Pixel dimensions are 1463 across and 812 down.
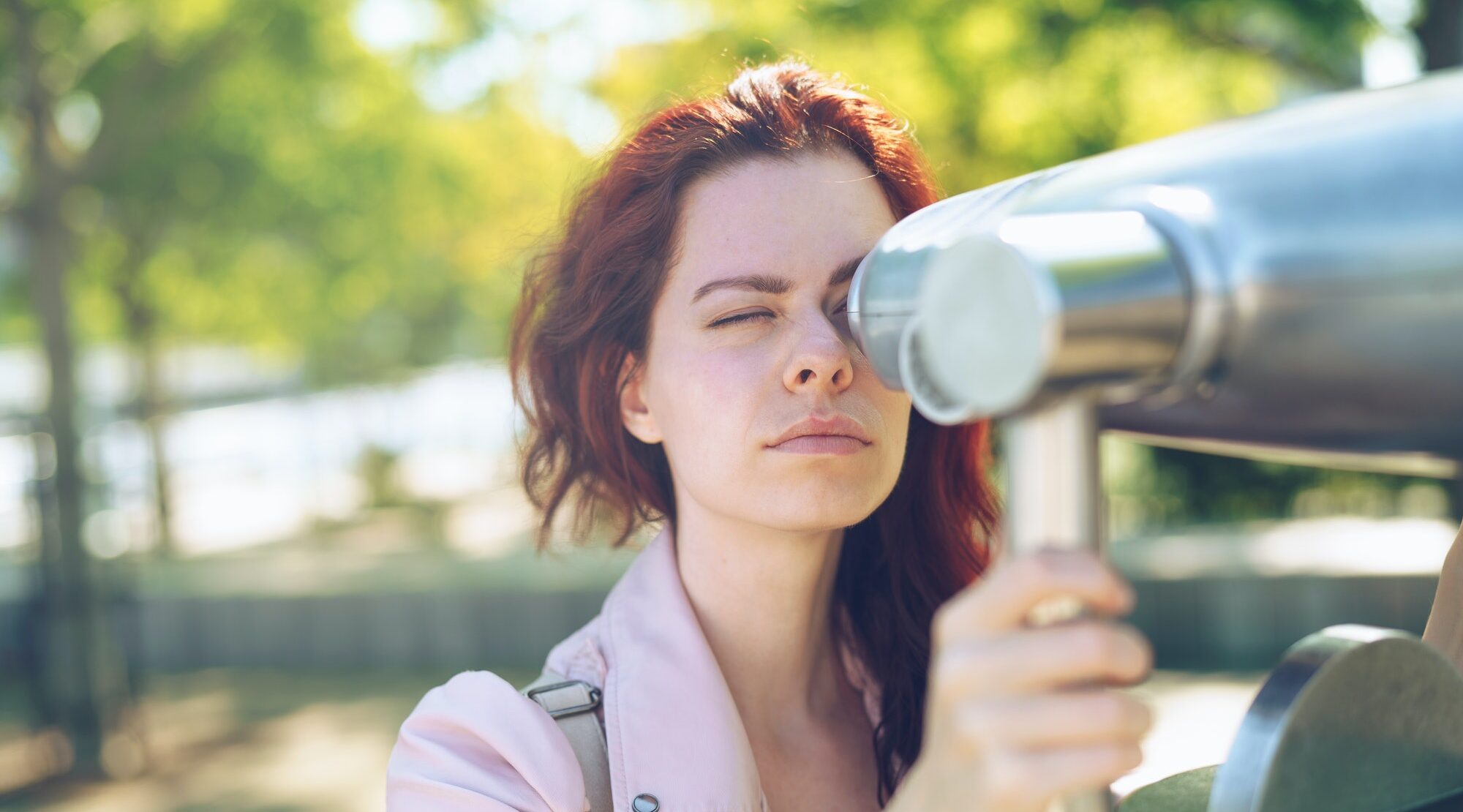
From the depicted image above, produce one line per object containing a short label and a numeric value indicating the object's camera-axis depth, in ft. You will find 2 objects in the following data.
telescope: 1.94
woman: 4.49
